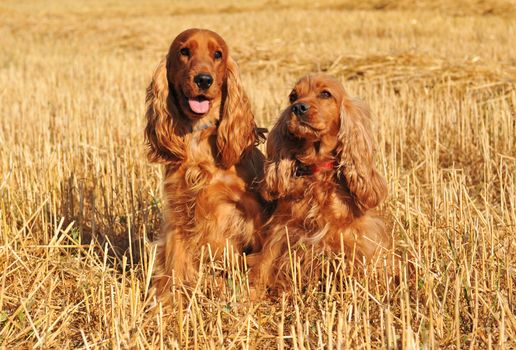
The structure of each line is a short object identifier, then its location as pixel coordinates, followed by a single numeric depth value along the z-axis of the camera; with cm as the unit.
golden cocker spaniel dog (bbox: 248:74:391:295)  343
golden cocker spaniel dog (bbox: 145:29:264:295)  356
